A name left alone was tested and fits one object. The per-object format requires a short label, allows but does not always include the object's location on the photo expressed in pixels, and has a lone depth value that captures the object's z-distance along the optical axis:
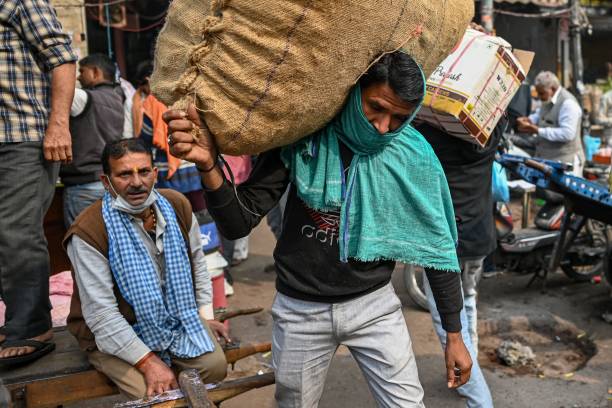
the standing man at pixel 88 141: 4.48
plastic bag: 5.07
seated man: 2.86
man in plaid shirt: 3.10
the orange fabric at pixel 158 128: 5.68
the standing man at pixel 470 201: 3.24
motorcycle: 5.49
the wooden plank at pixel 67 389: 2.75
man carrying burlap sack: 2.16
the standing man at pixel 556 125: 7.22
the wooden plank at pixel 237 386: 2.58
